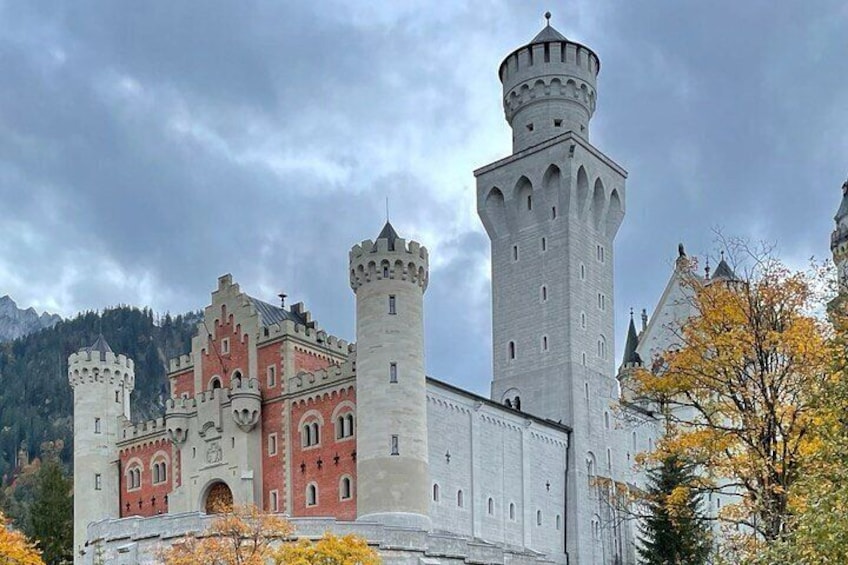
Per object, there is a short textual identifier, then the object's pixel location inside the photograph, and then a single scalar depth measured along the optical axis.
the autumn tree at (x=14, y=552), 37.78
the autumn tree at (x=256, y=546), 42.47
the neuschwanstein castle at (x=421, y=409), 56.12
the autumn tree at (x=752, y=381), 26.55
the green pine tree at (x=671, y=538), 55.62
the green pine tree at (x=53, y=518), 77.69
